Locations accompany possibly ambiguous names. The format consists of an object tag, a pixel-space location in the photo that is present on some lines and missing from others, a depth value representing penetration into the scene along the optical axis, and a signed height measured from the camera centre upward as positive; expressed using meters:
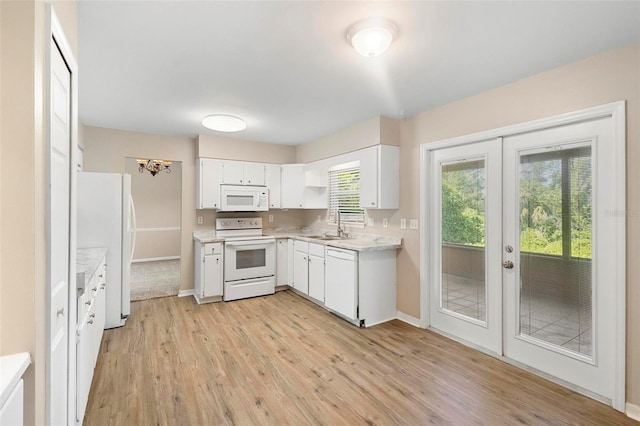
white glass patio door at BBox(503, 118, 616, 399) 2.21 -0.31
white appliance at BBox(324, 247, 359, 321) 3.53 -0.84
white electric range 4.48 -0.76
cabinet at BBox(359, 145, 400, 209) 3.67 +0.45
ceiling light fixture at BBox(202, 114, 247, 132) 3.45 +1.05
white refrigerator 3.40 -0.13
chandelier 6.59 +1.02
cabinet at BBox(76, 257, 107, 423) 1.74 -0.84
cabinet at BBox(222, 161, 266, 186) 4.81 +0.64
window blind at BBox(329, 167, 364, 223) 4.52 +0.28
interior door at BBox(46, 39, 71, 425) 1.17 -0.10
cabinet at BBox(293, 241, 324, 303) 4.20 -0.82
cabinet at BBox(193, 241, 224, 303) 4.33 -0.85
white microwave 4.77 +0.23
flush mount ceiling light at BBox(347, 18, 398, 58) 1.82 +1.09
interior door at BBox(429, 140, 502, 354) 2.88 -0.30
